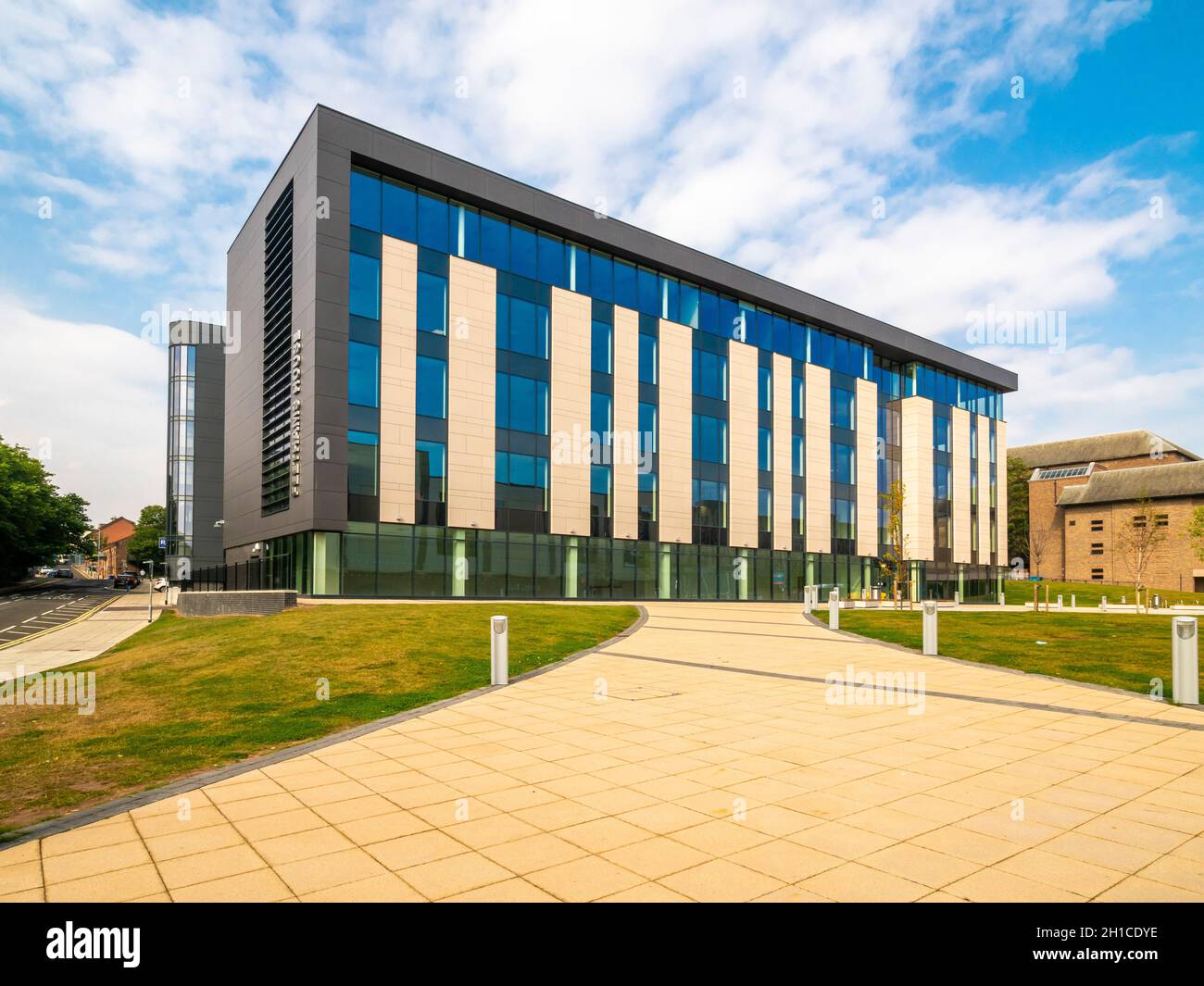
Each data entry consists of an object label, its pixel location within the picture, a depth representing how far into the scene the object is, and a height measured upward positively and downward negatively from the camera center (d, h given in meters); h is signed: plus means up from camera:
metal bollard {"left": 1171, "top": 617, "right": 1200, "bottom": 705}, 11.28 -2.06
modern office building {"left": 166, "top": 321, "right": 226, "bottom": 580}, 69.12 +8.17
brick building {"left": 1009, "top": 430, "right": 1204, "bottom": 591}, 79.81 +2.93
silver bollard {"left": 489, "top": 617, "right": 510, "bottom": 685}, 12.85 -2.21
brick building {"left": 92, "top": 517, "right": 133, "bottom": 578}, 178.18 -4.16
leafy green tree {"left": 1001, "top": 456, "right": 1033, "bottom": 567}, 102.12 +1.97
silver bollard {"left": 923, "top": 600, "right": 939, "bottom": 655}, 17.58 -2.37
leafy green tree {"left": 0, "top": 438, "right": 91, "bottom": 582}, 65.38 +1.16
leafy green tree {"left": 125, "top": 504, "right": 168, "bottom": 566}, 124.78 -1.23
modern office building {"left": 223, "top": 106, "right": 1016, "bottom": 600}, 32.12 +6.73
